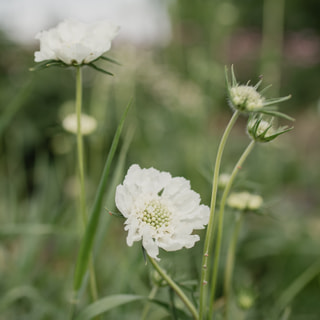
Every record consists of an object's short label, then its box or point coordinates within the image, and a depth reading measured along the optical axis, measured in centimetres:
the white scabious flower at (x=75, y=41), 61
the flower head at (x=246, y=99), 55
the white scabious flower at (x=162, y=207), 53
